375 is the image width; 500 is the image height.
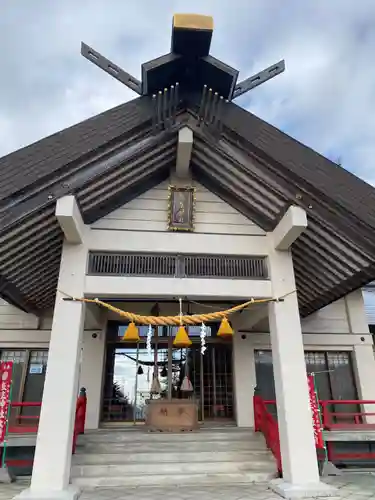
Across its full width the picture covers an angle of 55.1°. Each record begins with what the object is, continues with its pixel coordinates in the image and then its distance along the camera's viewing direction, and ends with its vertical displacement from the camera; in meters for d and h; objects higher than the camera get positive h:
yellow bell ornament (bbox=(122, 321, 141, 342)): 5.53 +0.86
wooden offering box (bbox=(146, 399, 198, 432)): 7.02 -0.41
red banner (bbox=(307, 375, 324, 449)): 5.70 -0.40
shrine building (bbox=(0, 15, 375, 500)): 5.00 +2.34
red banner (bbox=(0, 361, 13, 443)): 5.43 +0.04
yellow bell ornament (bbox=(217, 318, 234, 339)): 5.54 +0.93
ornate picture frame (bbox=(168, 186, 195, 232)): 6.02 +2.94
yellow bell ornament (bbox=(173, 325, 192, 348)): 5.39 +0.78
